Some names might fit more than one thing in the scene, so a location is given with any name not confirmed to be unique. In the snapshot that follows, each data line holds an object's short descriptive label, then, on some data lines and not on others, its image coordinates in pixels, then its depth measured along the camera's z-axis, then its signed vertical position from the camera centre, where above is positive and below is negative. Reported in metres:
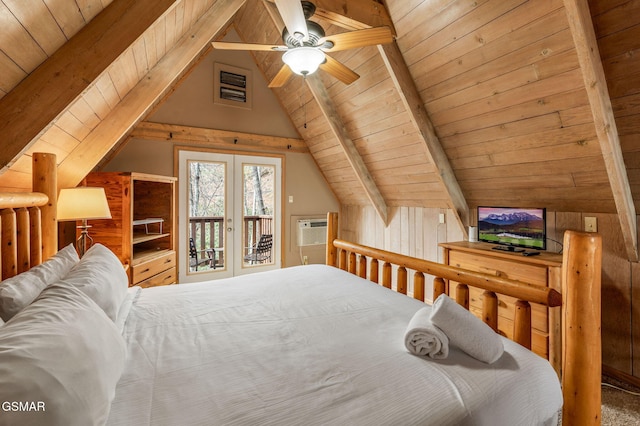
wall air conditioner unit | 4.81 -0.29
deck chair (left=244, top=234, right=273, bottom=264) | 4.53 -0.54
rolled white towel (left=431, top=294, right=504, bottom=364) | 1.08 -0.43
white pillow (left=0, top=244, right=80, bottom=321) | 1.05 -0.27
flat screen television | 2.54 -0.12
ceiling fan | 1.83 +1.10
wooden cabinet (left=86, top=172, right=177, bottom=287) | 2.82 -0.12
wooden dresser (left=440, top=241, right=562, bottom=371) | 2.19 -0.47
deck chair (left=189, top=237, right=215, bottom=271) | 4.08 -0.59
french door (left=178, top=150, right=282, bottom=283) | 4.01 -0.01
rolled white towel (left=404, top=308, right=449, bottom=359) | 1.10 -0.46
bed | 0.76 -0.51
